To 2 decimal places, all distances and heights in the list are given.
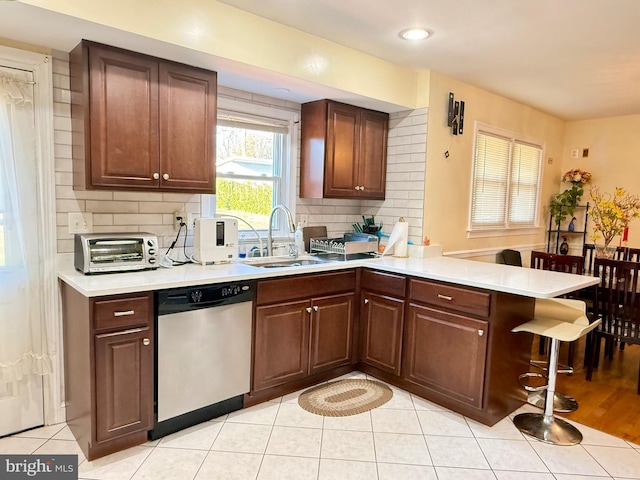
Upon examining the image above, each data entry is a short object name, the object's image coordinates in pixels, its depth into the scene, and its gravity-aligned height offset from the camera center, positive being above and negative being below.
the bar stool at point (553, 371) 2.48 -0.99
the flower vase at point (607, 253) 3.85 -0.41
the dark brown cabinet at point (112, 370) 2.10 -0.91
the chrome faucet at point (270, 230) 3.11 -0.25
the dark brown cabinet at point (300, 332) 2.73 -0.92
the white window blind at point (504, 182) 4.23 +0.24
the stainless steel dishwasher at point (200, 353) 2.31 -0.90
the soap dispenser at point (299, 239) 3.53 -0.35
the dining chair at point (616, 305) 3.14 -0.73
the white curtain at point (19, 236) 2.29 -0.27
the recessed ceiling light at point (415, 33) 2.76 +1.09
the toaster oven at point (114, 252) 2.33 -0.34
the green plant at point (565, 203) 5.23 +0.04
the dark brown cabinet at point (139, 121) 2.30 +0.40
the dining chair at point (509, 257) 4.60 -0.57
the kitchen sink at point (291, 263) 3.10 -0.50
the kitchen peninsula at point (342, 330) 2.17 -0.83
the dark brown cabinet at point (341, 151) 3.46 +0.40
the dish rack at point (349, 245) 3.40 -0.38
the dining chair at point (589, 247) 4.08 -0.41
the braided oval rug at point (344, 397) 2.77 -1.36
